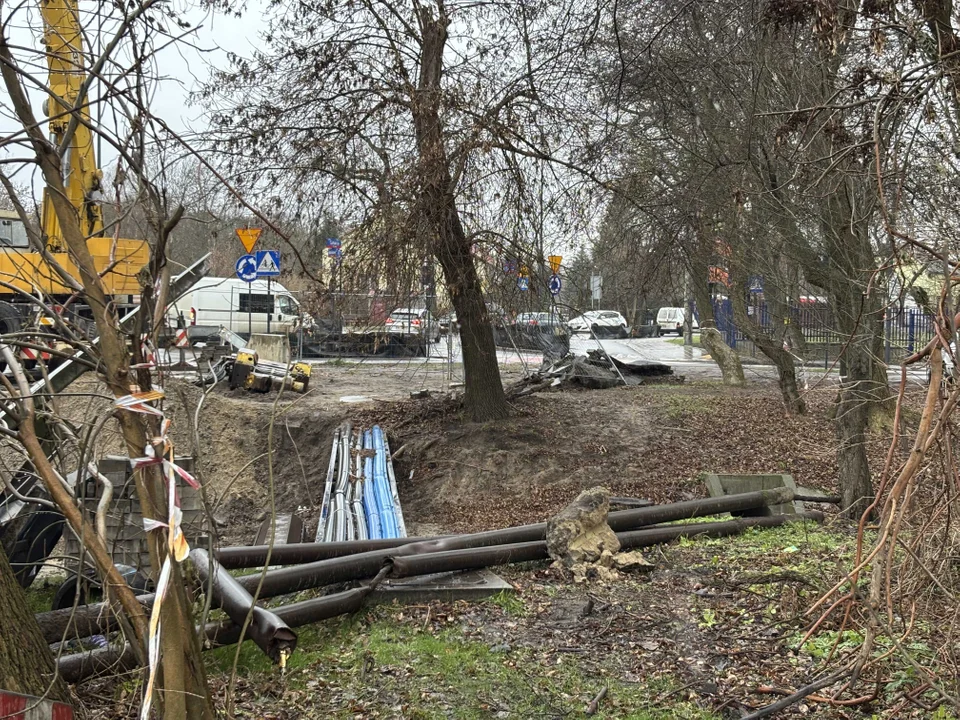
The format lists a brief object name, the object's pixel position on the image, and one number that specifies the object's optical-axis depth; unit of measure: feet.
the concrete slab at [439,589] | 21.43
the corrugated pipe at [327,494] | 32.57
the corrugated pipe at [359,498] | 32.86
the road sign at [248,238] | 44.93
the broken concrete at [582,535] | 23.59
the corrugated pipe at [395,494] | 33.76
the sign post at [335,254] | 43.11
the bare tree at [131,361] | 10.28
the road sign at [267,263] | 51.78
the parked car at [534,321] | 49.88
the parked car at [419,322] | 53.06
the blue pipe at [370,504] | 33.45
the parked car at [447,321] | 55.12
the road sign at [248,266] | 48.04
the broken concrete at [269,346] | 78.69
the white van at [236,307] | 108.99
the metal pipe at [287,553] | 20.80
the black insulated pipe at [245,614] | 15.69
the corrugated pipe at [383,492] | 33.90
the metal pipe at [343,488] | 31.83
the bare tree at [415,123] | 40.65
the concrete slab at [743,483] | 31.42
